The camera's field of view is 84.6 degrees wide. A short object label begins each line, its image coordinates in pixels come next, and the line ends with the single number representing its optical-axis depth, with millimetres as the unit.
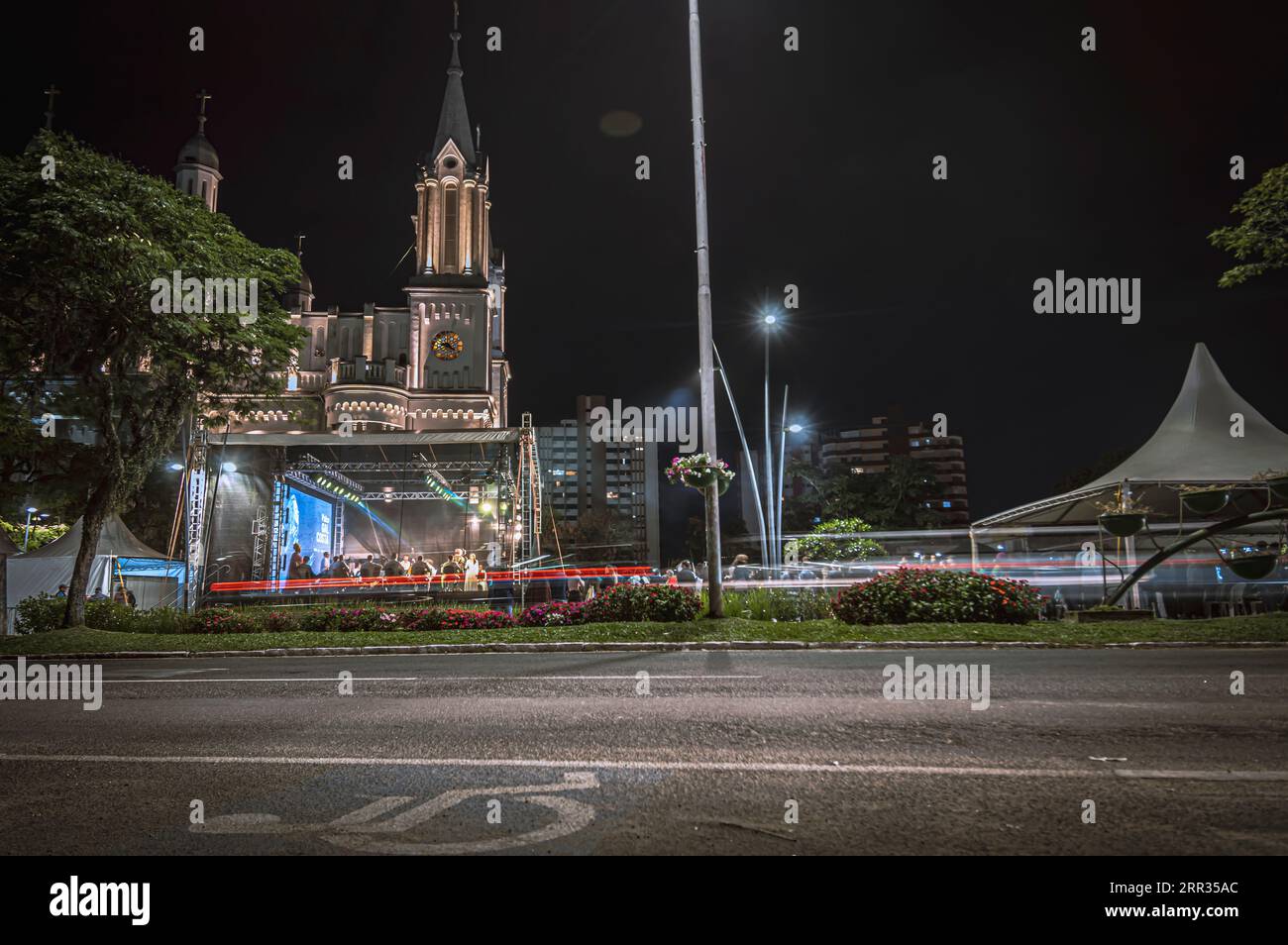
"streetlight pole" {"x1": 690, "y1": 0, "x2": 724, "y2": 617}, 16266
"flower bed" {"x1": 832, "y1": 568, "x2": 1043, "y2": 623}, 15117
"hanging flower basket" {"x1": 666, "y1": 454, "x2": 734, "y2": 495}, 16016
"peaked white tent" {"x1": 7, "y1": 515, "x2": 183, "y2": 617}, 24297
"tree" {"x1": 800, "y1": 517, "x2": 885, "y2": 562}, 36812
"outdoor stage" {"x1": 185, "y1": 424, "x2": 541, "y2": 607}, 25109
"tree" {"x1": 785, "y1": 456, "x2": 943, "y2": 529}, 61844
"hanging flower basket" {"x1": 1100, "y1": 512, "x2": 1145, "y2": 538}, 16016
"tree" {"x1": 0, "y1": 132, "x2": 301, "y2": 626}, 16469
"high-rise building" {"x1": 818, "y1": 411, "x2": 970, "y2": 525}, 157250
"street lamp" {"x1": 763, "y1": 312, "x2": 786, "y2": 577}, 25266
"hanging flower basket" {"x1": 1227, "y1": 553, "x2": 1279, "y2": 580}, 15148
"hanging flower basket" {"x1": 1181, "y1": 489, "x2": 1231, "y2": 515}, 17188
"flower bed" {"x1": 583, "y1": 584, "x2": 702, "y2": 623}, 16484
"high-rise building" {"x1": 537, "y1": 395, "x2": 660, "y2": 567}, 129125
